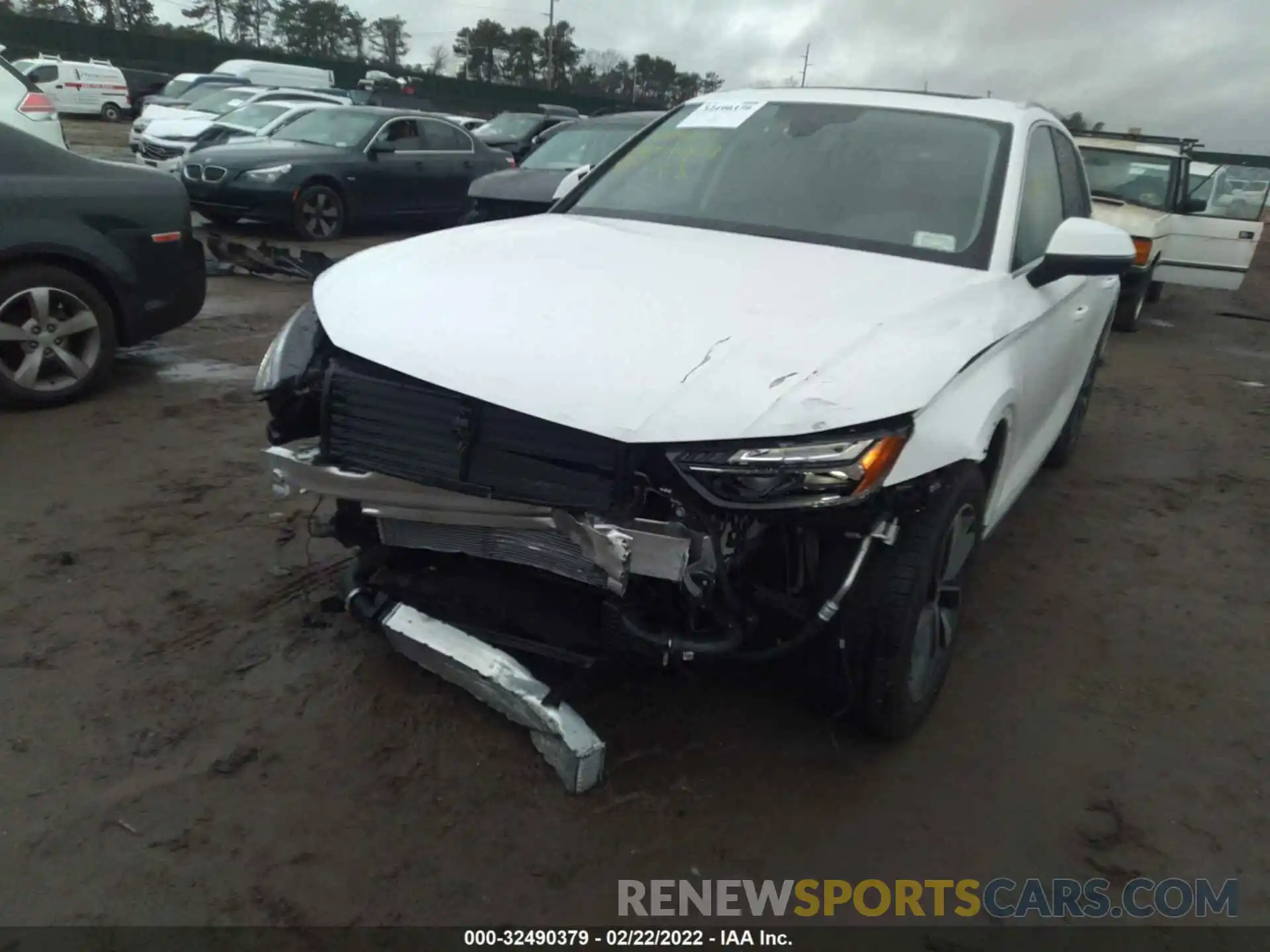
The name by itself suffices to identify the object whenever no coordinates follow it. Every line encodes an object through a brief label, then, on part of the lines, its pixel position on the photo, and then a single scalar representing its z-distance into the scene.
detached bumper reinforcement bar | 2.48
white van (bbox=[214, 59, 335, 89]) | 28.36
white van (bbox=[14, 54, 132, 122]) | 26.89
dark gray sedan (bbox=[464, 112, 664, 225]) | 9.19
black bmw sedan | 10.50
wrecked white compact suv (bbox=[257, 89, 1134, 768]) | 2.20
